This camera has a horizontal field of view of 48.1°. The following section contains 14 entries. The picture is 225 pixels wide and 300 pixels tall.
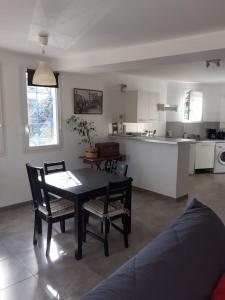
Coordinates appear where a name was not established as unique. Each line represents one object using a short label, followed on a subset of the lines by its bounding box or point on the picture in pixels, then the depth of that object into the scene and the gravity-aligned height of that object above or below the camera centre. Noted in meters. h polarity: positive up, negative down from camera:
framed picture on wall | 4.75 +0.30
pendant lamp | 2.69 +0.43
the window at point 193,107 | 6.91 +0.31
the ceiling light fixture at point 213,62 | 3.76 +0.88
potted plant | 4.68 -0.27
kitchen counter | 4.40 -0.84
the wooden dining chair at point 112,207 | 2.71 -1.05
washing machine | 6.57 -1.03
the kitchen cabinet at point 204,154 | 6.42 -0.91
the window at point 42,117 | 4.18 -0.01
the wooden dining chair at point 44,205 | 2.79 -1.03
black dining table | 2.64 -0.78
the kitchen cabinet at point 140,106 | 5.51 +0.26
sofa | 0.99 -0.67
